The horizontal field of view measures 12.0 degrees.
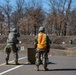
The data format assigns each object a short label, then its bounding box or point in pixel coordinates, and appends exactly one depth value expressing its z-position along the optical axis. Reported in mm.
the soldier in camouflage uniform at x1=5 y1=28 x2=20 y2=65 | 17703
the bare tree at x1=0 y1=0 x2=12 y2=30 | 81312
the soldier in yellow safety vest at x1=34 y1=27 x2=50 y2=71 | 15406
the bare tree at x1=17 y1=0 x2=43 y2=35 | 74831
